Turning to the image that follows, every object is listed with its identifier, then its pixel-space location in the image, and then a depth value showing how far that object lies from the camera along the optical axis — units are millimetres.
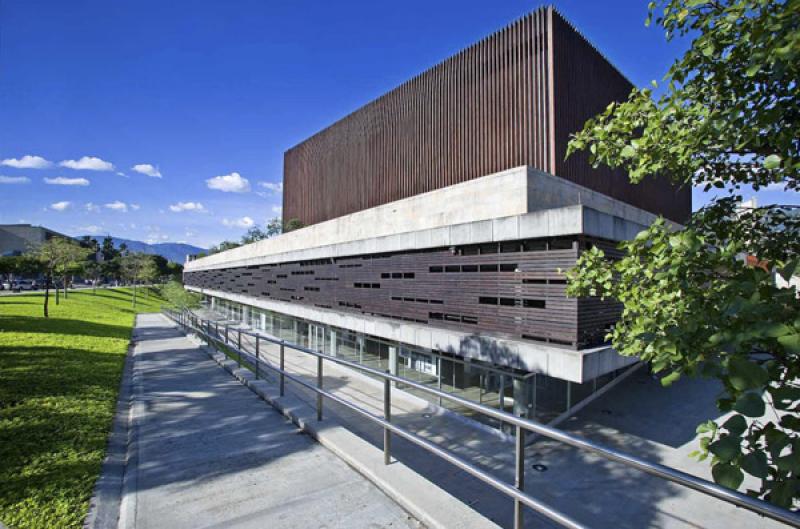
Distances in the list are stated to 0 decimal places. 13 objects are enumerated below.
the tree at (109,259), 77481
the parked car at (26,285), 55569
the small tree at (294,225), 30562
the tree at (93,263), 70000
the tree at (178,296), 26773
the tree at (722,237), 1417
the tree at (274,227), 38938
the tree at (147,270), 48806
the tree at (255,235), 45934
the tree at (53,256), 24797
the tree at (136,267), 49250
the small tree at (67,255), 25875
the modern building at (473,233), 7871
